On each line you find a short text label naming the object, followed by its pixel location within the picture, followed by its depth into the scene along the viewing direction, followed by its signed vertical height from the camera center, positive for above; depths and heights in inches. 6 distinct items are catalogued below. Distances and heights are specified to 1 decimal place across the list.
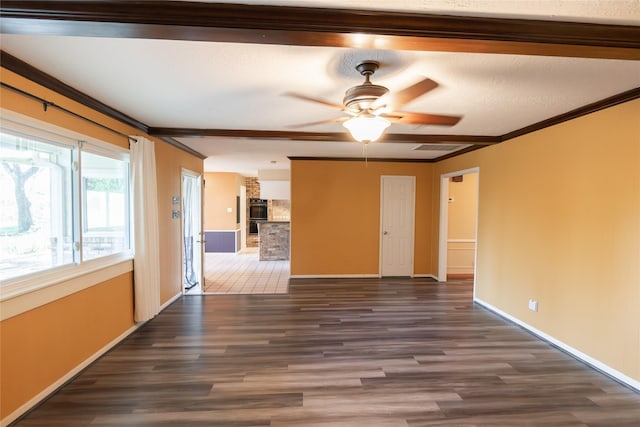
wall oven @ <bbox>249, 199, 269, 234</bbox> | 408.5 -9.5
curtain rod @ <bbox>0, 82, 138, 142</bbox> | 76.5 +29.9
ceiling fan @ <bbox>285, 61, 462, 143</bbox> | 76.4 +28.6
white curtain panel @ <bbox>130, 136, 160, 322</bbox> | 131.6 -9.7
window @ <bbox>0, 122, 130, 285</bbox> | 81.0 +0.7
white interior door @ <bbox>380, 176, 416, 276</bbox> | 242.5 -14.6
